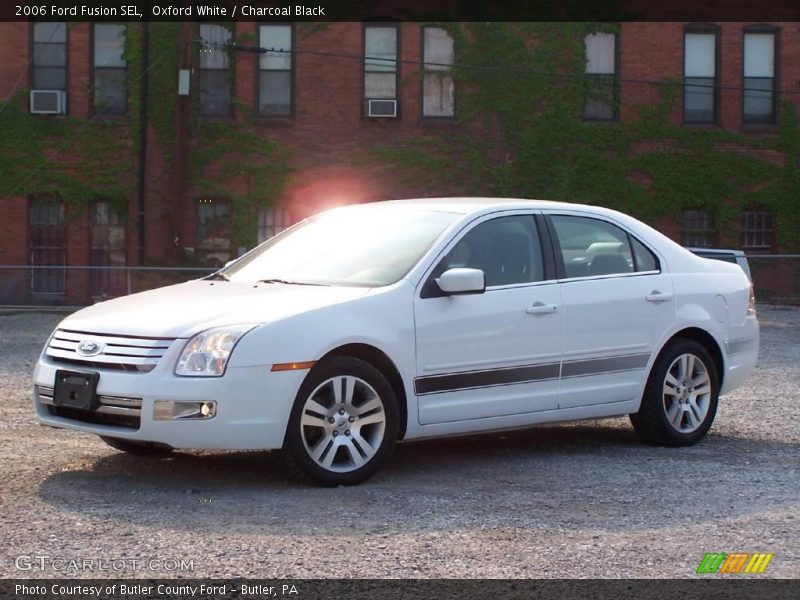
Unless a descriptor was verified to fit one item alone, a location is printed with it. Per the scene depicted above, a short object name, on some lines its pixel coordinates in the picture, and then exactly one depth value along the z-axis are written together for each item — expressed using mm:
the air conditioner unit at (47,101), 31422
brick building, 31500
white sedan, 7430
